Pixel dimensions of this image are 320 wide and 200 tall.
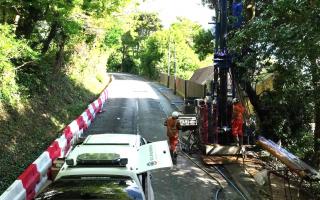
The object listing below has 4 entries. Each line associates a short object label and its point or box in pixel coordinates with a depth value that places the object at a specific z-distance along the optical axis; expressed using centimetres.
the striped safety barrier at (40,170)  979
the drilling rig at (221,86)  1783
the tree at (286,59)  1123
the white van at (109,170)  662
